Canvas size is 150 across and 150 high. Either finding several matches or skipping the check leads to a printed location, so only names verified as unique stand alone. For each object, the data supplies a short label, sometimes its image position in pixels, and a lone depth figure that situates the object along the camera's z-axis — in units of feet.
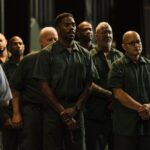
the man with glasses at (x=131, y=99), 27.89
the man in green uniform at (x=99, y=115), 31.11
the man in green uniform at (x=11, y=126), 32.27
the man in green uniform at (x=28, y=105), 29.65
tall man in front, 27.21
